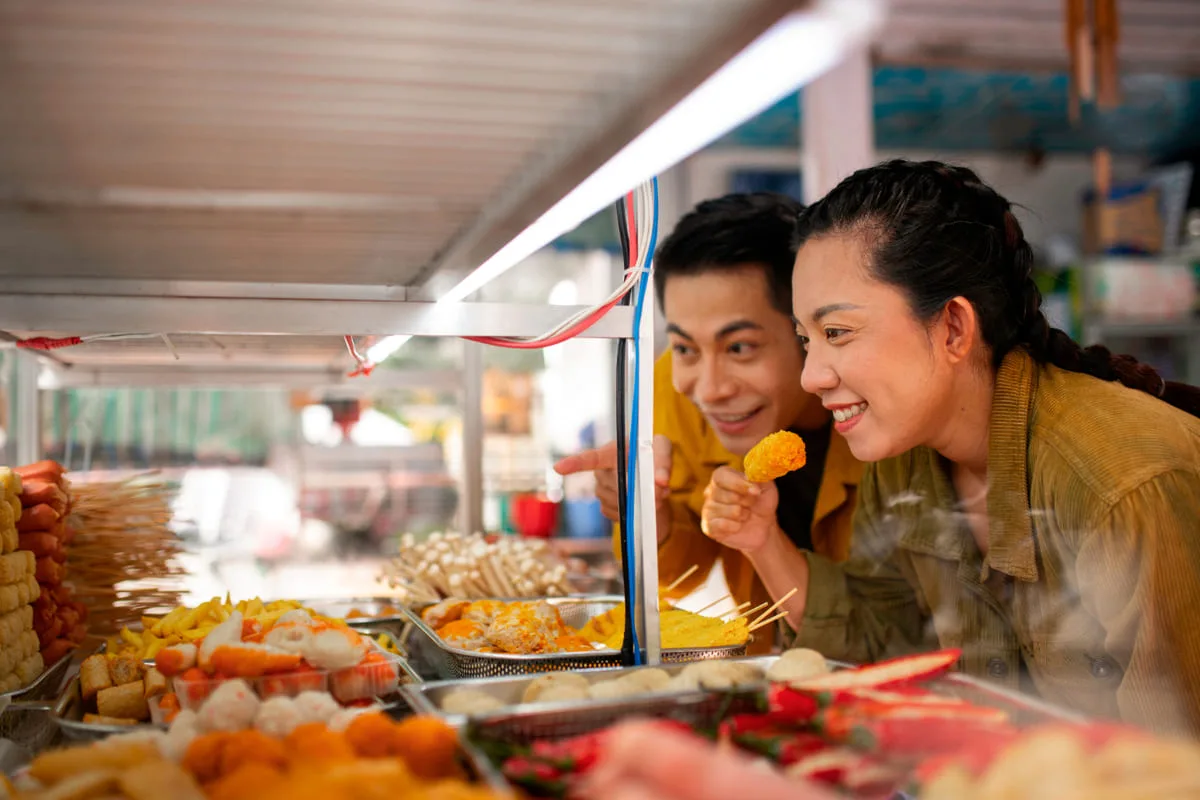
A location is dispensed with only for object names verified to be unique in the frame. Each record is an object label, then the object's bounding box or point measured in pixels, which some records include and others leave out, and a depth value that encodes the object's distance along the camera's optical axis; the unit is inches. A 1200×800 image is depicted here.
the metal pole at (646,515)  65.4
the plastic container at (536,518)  202.8
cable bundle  64.9
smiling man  97.9
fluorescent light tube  27.9
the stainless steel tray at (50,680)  60.6
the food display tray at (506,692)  45.2
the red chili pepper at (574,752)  39.9
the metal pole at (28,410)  109.3
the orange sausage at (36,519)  68.6
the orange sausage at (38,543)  68.7
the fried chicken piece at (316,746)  41.2
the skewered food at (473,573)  94.5
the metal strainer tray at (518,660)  65.2
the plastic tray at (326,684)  51.4
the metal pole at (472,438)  131.8
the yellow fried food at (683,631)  70.6
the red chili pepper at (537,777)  38.0
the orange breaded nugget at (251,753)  41.5
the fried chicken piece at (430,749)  41.6
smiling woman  63.3
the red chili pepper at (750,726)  43.6
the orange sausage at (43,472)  75.6
